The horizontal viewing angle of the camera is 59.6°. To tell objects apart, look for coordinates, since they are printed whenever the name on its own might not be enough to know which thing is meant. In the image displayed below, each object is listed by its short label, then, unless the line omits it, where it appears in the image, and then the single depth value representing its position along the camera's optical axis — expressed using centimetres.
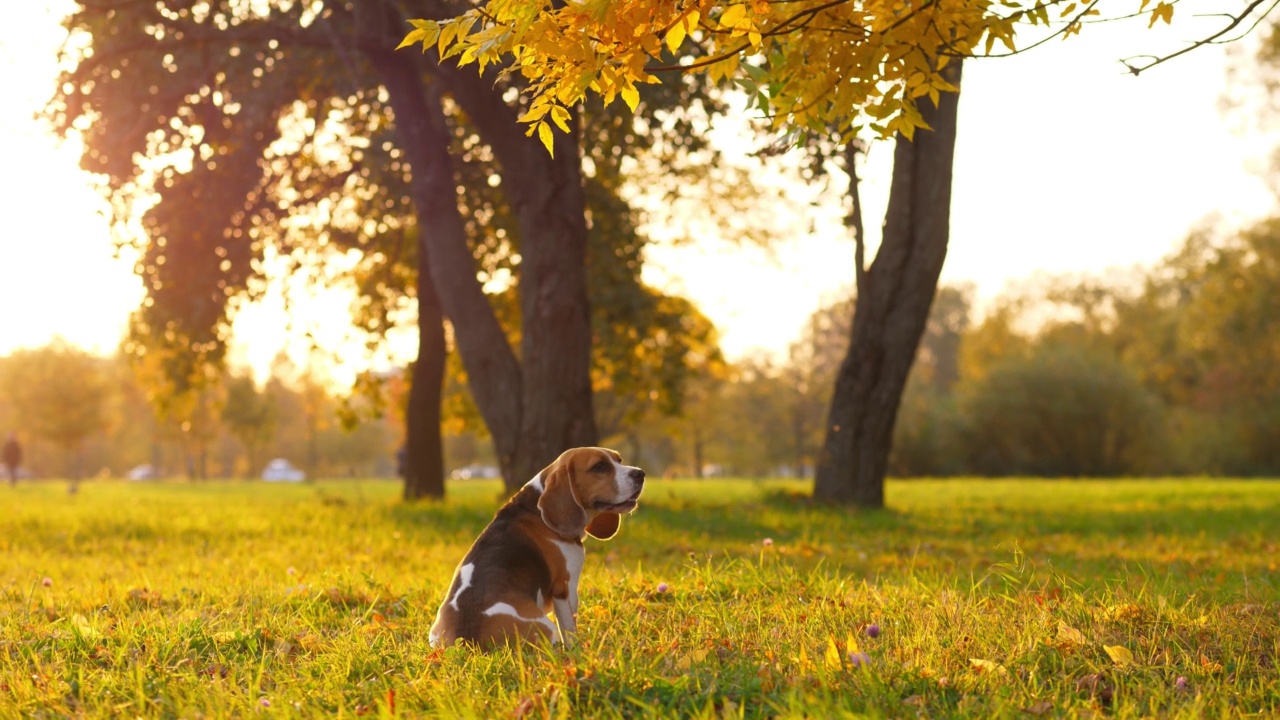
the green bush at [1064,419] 4031
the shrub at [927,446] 4244
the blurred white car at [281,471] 9175
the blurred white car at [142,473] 10075
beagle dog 487
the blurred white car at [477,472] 9106
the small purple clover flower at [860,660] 410
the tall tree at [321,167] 1324
